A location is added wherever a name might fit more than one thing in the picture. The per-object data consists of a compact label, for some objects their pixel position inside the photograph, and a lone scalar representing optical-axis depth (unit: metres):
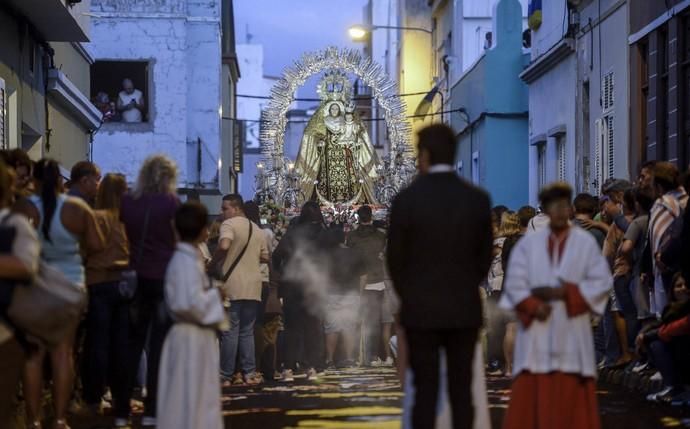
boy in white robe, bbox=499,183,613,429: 8.48
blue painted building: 35.59
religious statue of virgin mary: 40.06
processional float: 37.47
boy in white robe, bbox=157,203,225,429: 8.58
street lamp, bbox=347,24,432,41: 46.41
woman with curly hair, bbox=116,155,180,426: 10.75
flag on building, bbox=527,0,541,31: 29.47
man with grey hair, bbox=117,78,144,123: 41.81
